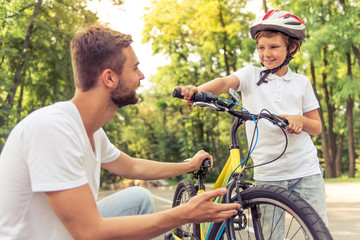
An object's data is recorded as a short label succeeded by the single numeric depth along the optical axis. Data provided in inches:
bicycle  85.5
